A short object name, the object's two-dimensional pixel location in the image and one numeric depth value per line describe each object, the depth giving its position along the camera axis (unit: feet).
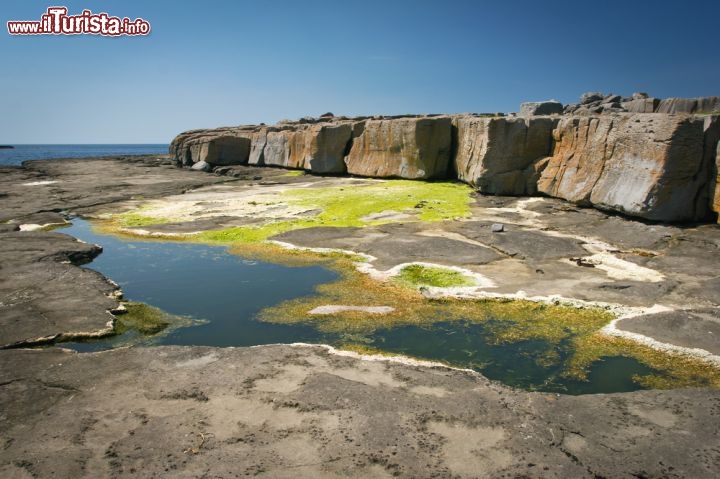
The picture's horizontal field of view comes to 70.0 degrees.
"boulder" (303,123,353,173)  102.22
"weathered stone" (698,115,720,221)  46.68
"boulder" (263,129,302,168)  119.98
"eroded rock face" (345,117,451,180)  86.07
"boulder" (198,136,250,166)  136.05
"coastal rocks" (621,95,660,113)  62.62
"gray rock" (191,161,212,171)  133.86
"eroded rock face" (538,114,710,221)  47.26
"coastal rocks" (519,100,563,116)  81.45
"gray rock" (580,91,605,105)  106.42
